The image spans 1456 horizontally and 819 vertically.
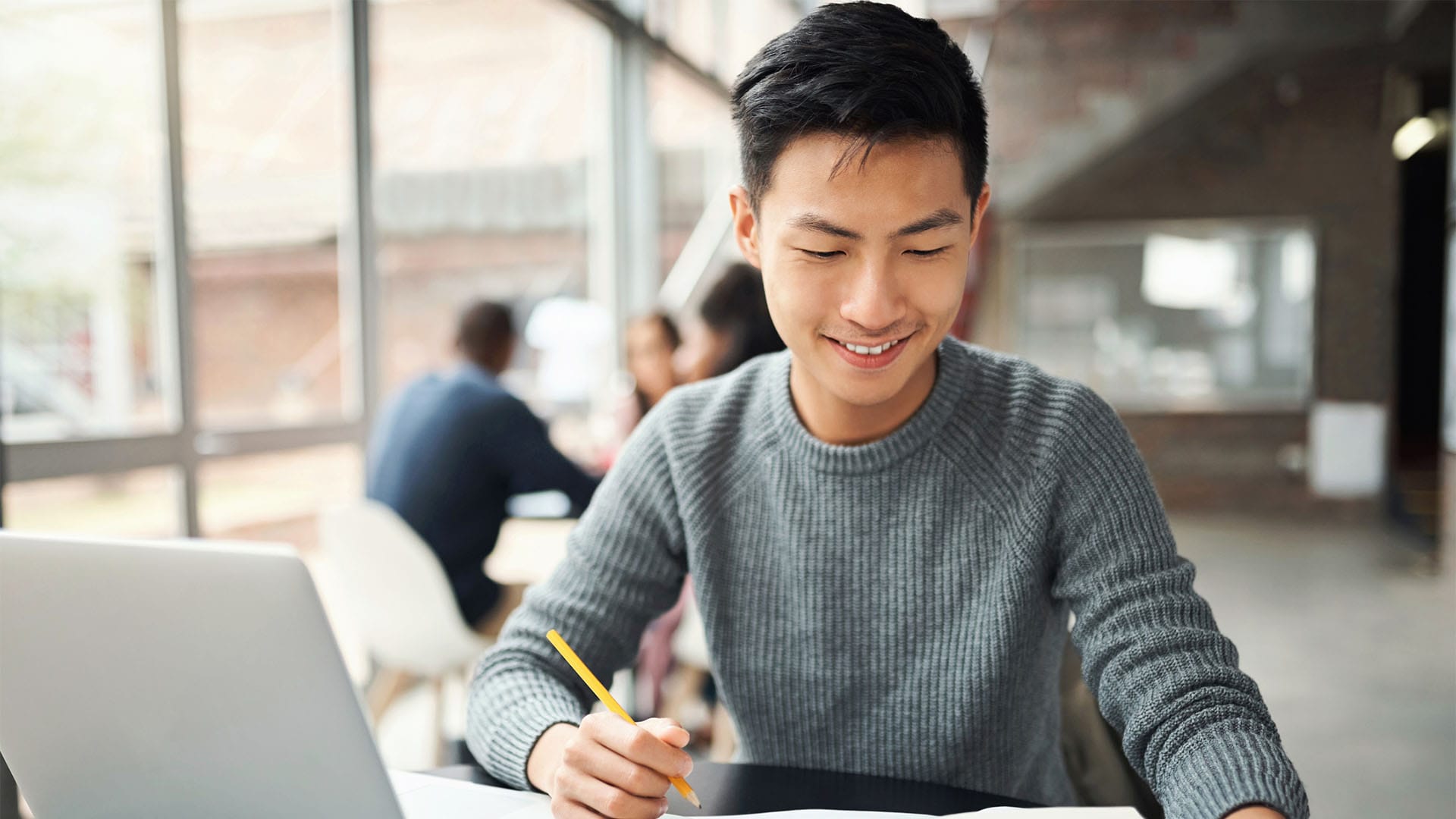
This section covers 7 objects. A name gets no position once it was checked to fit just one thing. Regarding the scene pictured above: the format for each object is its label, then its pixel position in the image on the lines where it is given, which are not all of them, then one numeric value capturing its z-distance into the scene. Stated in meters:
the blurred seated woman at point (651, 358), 3.13
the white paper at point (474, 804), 0.80
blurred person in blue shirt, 2.56
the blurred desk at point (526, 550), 4.02
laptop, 0.61
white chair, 2.27
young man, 0.90
